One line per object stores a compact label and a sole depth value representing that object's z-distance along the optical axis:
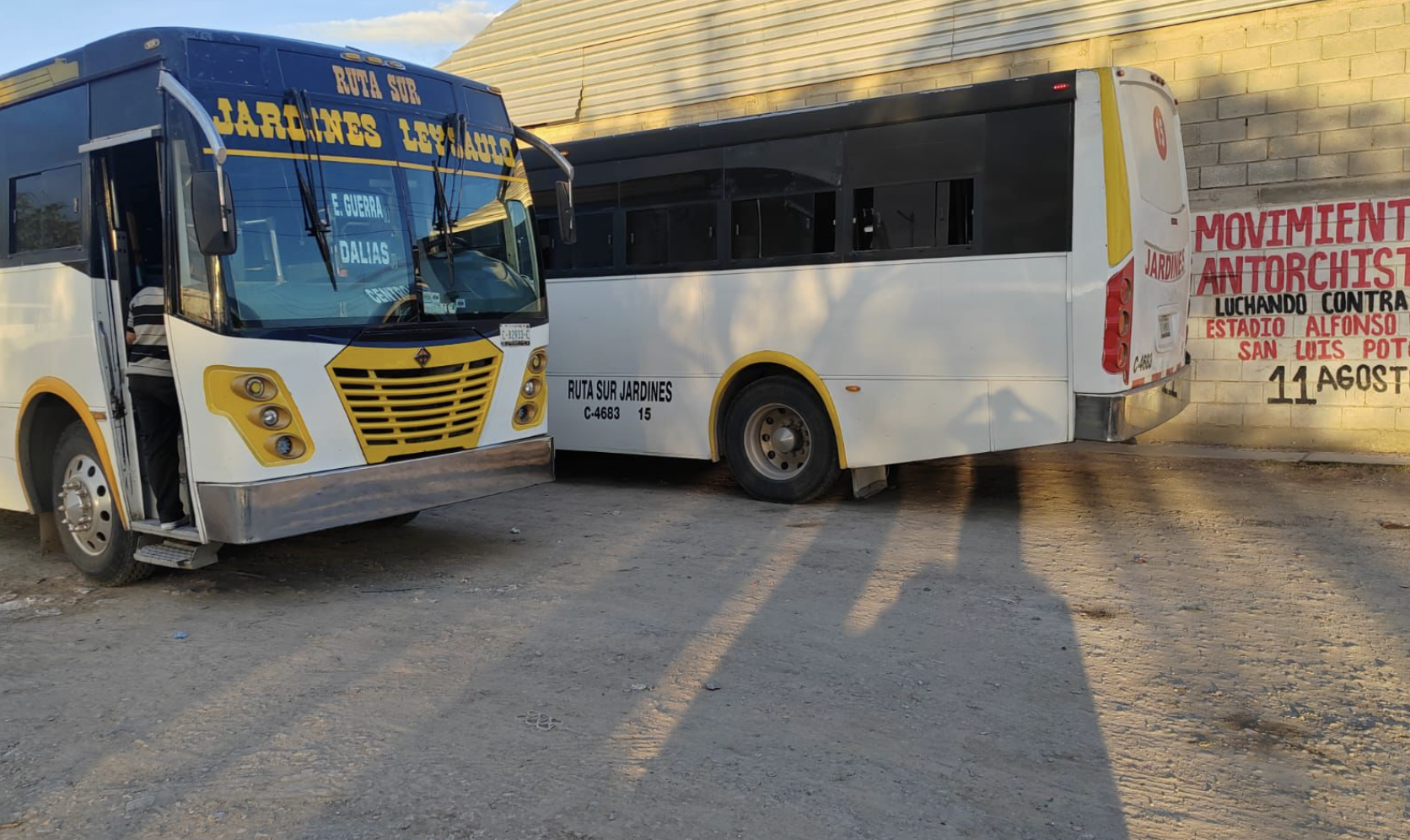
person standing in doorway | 5.84
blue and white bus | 5.62
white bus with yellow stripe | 7.37
